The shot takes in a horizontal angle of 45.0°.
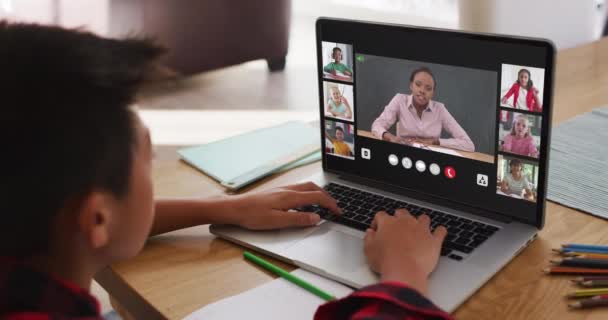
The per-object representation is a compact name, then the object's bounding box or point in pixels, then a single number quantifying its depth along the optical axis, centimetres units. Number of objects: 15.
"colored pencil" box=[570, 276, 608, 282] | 81
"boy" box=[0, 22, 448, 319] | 59
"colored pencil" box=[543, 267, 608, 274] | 83
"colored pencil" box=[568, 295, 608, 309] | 77
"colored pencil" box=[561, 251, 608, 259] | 84
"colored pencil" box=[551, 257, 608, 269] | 82
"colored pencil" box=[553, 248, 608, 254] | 85
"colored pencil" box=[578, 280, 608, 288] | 79
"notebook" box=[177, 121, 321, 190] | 116
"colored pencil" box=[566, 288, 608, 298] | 78
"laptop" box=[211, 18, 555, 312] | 88
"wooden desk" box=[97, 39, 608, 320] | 79
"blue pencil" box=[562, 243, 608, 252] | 86
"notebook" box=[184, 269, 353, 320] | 79
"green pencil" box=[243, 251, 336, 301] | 82
